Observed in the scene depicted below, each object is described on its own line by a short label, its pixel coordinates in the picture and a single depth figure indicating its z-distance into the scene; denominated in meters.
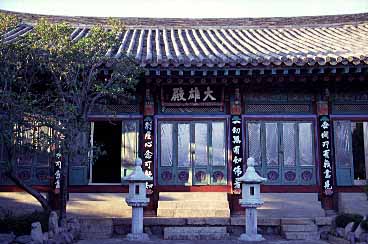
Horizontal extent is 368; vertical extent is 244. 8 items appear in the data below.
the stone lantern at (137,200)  8.74
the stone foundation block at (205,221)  9.42
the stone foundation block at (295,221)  9.60
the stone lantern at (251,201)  8.70
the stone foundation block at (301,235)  9.34
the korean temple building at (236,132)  10.34
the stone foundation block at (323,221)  9.73
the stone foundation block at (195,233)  9.23
